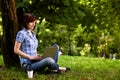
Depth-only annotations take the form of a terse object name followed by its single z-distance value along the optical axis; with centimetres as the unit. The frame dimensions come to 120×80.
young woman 711
